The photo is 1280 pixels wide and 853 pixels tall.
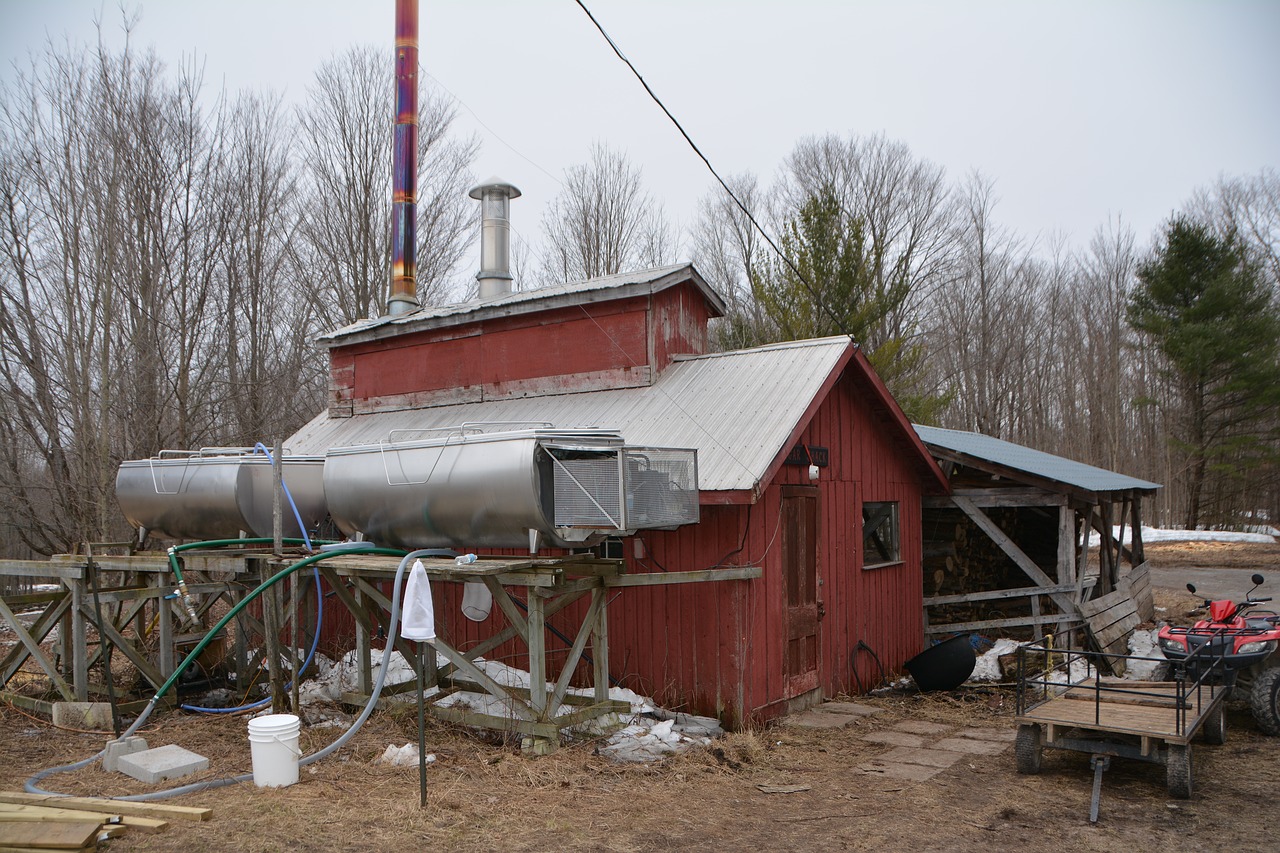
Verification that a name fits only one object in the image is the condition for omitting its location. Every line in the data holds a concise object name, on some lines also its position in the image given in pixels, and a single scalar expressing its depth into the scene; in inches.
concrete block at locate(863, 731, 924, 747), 344.5
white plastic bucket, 270.1
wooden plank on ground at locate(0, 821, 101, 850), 209.0
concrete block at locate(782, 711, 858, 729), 363.9
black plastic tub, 431.5
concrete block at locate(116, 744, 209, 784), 277.7
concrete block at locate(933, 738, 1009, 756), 330.3
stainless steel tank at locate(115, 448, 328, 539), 393.1
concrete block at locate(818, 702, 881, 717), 387.4
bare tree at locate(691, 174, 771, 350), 1133.7
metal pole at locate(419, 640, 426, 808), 244.8
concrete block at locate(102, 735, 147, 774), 293.7
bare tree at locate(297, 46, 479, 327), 972.6
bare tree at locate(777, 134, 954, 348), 1206.9
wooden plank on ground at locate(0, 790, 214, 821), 236.5
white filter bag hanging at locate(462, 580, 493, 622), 337.7
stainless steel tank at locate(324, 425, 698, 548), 294.2
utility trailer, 267.9
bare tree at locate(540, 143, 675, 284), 1225.4
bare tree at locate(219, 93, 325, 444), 839.1
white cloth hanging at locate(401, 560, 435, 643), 256.2
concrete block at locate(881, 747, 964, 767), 316.5
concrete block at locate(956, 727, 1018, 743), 349.7
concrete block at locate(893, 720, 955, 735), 362.6
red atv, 327.3
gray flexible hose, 261.7
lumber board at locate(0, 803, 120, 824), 221.8
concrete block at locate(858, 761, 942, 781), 301.1
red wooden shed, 354.0
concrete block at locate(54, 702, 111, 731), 363.3
